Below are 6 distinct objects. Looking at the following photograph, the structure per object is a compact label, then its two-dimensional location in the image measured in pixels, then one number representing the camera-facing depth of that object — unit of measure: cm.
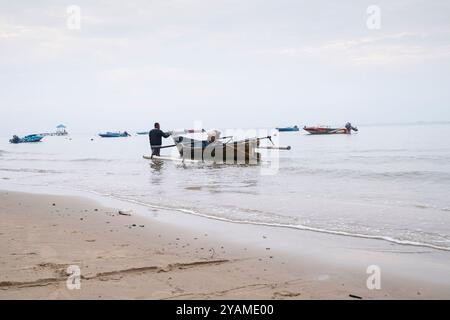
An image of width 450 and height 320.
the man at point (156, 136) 2541
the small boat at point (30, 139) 7888
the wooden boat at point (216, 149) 2483
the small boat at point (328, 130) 7688
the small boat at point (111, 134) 10519
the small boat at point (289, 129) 12298
